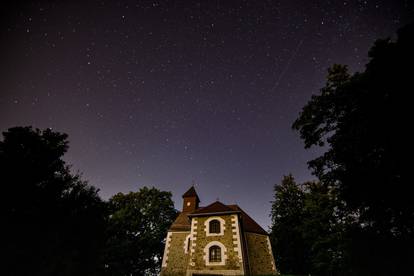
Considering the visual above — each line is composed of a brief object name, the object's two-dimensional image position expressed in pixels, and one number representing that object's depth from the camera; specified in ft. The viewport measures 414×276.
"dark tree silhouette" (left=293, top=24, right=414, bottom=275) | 31.24
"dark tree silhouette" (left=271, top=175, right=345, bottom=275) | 72.90
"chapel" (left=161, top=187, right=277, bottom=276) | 52.49
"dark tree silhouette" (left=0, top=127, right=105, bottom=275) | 29.09
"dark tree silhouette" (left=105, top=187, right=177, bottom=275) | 90.03
